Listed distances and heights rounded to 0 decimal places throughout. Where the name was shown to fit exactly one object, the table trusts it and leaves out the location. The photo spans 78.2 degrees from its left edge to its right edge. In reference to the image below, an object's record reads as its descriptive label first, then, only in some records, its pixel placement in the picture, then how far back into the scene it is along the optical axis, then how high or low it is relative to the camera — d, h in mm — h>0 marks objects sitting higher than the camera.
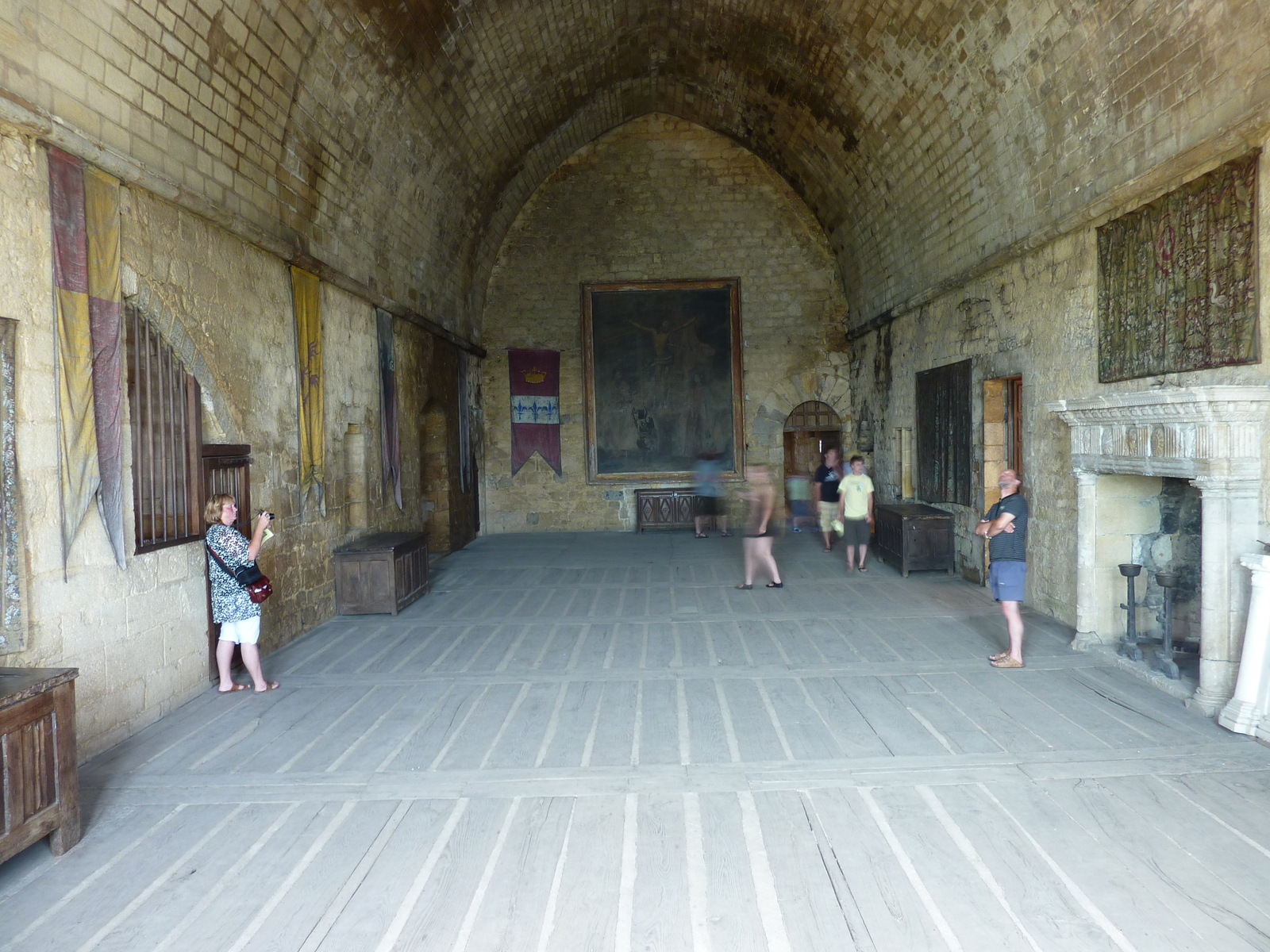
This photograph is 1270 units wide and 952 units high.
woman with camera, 5430 -939
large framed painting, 14953 +1373
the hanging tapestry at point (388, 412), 9664 +520
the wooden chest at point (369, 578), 8078 -1291
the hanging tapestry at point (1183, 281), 4992 +1087
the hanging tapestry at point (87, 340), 4418 +716
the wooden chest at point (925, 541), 9594 -1250
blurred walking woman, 8688 -951
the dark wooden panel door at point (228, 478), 5984 -158
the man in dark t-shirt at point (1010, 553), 5805 -868
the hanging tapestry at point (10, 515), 4020 -263
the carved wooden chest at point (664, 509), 14758 -1184
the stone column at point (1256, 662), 4461 -1326
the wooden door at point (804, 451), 15766 -179
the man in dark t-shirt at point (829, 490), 12148 -763
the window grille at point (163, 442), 5156 +123
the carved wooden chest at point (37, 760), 3166 -1264
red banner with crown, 15039 +871
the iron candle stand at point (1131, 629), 5809 -1507
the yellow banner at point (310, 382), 7523 +728
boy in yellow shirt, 9867 -841
